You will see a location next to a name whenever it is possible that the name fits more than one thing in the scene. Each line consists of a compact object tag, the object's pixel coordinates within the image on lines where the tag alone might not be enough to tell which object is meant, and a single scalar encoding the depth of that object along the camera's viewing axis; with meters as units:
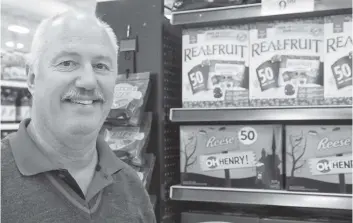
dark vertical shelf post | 2.29
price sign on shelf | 1.95
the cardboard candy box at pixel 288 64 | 2.02
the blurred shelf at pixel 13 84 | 3.54
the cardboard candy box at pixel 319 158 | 2.00
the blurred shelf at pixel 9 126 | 3.55
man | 0.87
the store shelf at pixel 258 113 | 1.93
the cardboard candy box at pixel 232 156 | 2.12
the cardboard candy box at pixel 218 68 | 2.15
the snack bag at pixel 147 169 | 2.22
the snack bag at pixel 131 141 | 2.23
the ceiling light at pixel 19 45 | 4.98
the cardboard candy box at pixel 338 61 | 1.95
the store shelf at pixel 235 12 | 1.93
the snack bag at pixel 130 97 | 2.21
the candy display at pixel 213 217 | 2.15
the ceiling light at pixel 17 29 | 4.89
